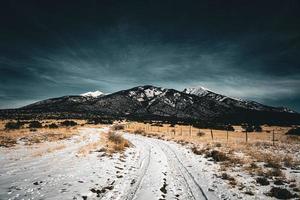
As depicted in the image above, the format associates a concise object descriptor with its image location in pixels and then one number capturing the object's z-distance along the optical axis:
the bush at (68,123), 68.38
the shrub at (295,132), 52.55
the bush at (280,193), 9.80
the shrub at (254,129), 65.44
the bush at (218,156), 18.95
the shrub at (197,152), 22.61
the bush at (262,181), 11.91
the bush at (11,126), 44.68
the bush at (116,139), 29.56
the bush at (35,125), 51.84
